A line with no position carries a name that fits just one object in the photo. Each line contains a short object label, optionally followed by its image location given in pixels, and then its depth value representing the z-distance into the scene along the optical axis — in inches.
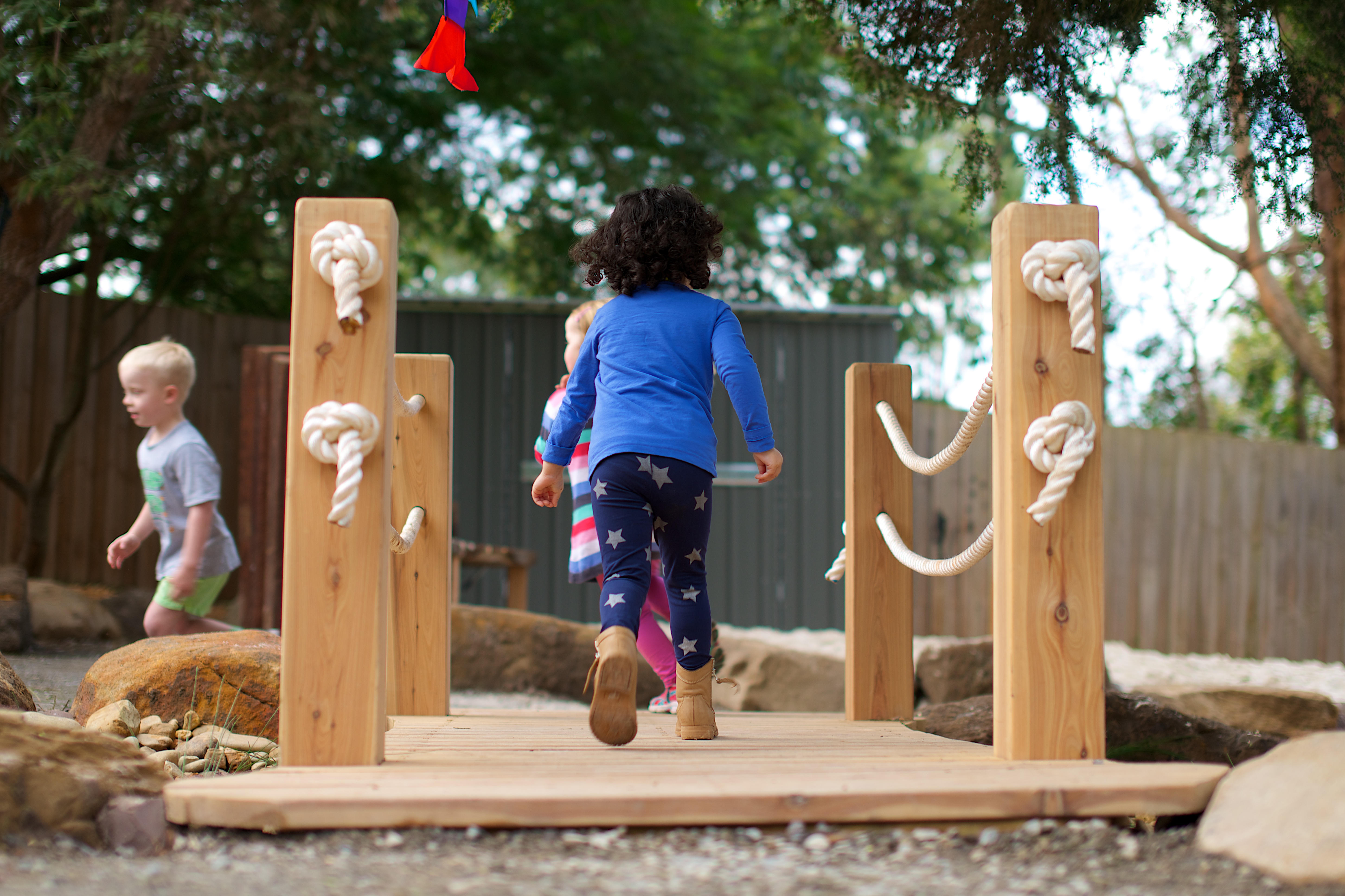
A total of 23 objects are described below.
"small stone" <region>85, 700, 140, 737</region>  113.7
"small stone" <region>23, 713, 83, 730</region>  79.4
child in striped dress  139.0
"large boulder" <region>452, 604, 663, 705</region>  229.9
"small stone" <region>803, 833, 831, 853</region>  69.2
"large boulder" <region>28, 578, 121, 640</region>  240.5
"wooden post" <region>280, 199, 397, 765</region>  80.1
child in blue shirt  104.7
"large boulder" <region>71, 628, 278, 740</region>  122.0
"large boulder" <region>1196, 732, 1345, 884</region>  63.6
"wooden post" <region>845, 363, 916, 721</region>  129.0
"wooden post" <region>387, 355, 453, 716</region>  128.1
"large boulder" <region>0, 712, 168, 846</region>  70.7
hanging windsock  162.4
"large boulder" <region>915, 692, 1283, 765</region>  148.9
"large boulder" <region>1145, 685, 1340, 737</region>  197.5
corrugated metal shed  333.4
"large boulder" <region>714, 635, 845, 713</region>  231.1
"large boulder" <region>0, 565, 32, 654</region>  215.0
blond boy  155.4
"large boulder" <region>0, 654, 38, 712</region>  112.3
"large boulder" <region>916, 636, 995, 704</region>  221.1
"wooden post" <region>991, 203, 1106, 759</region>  82.7
